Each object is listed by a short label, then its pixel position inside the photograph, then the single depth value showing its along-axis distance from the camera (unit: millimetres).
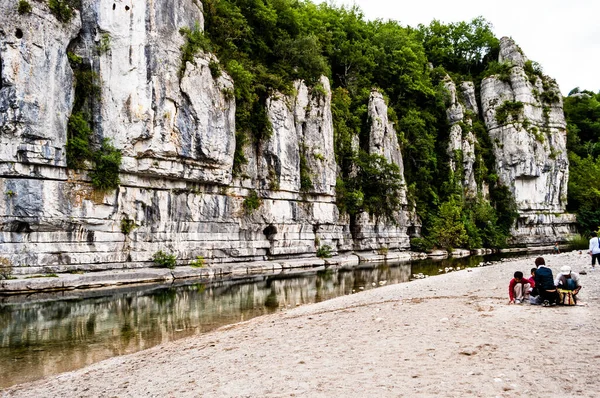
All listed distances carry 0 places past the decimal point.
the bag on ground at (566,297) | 10547
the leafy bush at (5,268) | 21422
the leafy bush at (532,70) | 62875
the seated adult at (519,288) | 11414
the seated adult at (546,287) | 10734
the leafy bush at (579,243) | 41031
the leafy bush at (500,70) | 62781
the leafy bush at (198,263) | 29320
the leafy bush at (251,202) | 34781
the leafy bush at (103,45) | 28609
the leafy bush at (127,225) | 27567
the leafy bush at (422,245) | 47625
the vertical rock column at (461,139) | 57500
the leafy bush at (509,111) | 61156
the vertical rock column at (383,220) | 44375
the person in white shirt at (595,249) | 18155
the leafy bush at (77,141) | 26016
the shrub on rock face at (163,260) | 27891
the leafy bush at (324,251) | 38562
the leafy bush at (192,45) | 31328
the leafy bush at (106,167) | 26797
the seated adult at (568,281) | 10648
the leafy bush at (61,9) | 26016
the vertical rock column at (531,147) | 58938
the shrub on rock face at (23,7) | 24375
